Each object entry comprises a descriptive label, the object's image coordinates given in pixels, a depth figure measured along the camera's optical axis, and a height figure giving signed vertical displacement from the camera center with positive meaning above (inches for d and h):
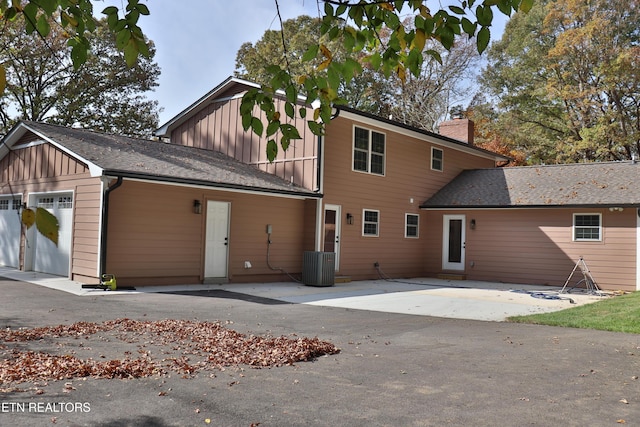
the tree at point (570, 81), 969.5 +313.7
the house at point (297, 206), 485.4 +33.1
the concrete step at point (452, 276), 714.8 -47.8
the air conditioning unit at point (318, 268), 567.5 -34.7
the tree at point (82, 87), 970.1 +273.3
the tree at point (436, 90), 1234.6 +347.2
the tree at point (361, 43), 107.2 +42.5
